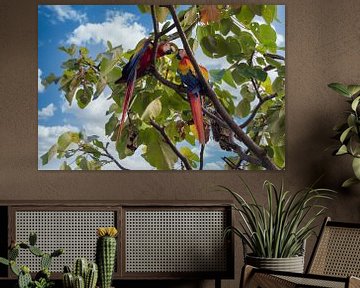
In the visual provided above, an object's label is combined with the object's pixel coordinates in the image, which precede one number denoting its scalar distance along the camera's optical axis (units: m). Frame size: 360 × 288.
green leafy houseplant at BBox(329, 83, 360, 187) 5.20
